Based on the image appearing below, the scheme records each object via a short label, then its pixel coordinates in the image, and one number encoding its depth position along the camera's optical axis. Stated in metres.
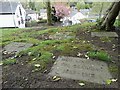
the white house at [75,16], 17.61
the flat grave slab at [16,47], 1.85
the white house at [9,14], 12.19
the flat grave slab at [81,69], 1.26
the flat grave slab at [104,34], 2.44
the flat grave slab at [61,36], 2.36
